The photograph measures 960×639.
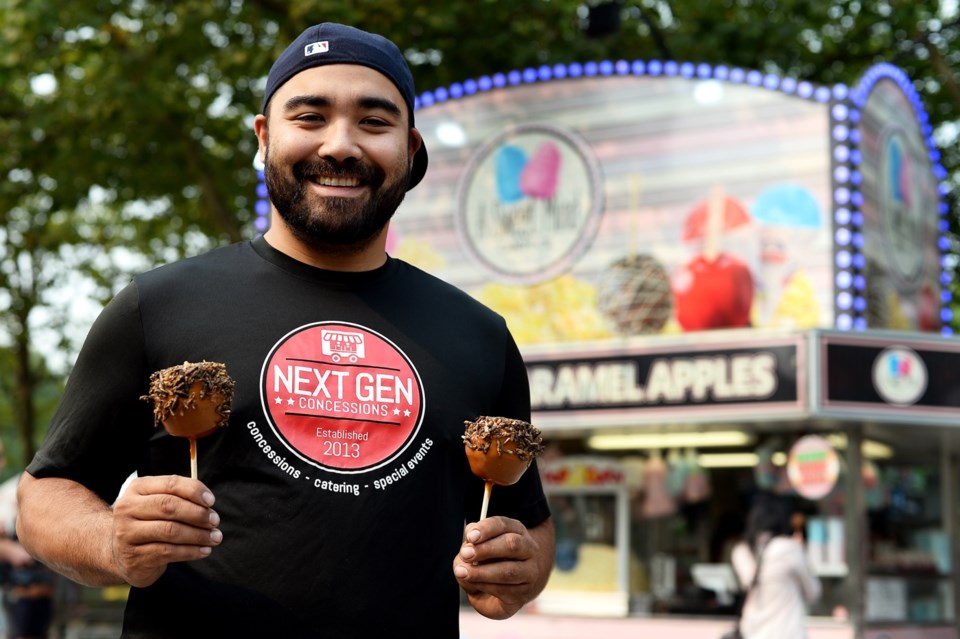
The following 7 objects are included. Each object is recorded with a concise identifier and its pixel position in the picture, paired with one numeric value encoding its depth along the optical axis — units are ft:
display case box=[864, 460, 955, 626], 37.42
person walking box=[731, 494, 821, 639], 28.55
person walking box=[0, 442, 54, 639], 35.78
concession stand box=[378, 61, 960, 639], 35.65
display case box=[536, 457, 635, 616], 39.65
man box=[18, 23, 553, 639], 7.59
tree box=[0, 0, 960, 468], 46.70
